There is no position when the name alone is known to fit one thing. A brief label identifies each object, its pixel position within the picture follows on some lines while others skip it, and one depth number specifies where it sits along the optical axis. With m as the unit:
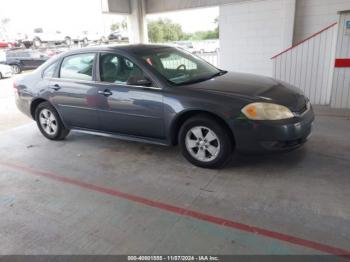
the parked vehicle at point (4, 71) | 14.84
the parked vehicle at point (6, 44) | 20.76
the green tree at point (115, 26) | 32.35
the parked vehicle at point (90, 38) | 24.41
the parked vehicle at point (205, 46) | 16.09
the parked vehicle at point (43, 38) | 23.42
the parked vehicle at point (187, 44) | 16.72
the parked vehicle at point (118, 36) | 24.32
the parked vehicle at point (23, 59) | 17.00
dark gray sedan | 3.22
